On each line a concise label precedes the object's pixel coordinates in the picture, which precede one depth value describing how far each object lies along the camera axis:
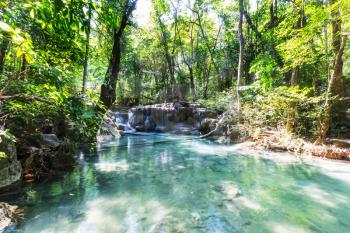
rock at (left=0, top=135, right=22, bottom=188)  4.21
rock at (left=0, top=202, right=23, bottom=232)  3.12
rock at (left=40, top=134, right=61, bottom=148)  5.70
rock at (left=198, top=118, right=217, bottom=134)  13.69
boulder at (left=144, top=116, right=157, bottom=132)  17.04
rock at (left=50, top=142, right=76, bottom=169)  5.93
